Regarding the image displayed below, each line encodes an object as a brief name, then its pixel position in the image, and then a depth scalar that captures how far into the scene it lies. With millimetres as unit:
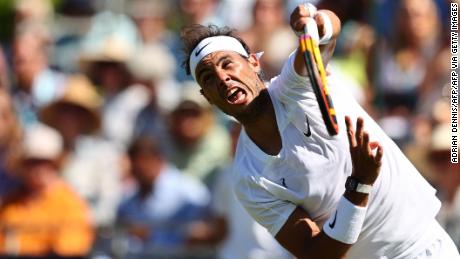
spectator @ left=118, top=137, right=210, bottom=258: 16094
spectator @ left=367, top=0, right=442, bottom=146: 16187
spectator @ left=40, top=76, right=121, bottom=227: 17125
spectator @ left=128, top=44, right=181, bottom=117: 17920
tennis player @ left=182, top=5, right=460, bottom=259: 9742
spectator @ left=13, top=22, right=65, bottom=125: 18766
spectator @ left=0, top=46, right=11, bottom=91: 18734
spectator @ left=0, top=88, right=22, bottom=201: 17031
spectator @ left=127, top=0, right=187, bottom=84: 18844
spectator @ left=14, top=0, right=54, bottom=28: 20609
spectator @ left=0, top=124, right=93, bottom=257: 16281
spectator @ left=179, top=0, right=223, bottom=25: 18687
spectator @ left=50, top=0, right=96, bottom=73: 20453
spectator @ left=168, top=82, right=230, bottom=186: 16891
